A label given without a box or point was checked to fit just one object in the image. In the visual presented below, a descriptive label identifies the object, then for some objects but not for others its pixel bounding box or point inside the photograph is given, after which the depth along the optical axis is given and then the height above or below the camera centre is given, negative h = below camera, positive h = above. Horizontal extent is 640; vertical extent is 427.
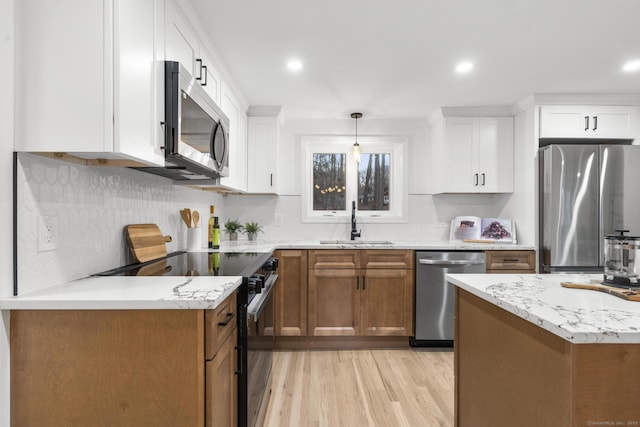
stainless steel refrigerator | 2.88 +0.12
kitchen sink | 3.30 -0.29
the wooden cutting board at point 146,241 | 1.83 -0.16
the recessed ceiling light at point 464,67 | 2.48 +1.07
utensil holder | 2.59 -0.20
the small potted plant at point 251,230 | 3.49 -0.17
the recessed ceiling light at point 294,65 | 2.45 +1.07
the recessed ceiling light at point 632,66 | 2.47 +1.07
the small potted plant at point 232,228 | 3.46 -0.15
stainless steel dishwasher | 3.06 -0.74
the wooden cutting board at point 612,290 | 1.17 -0.28
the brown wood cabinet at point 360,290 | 3.09 -0.68
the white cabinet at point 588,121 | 3.10 +0.82
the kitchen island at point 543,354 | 0.91 -0.43
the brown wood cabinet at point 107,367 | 1.09 -0.49
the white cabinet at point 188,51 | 1.59 +0.86
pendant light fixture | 3.45 +0.62
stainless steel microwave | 1.49 +0.40
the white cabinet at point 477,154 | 3.46 +0.59
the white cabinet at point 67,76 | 1.13 +0.44
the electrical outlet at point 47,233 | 1.26 -0.08
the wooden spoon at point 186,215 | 2.56 -0.02
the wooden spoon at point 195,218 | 2.71 -0.04
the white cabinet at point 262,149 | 3.42 +0.63
